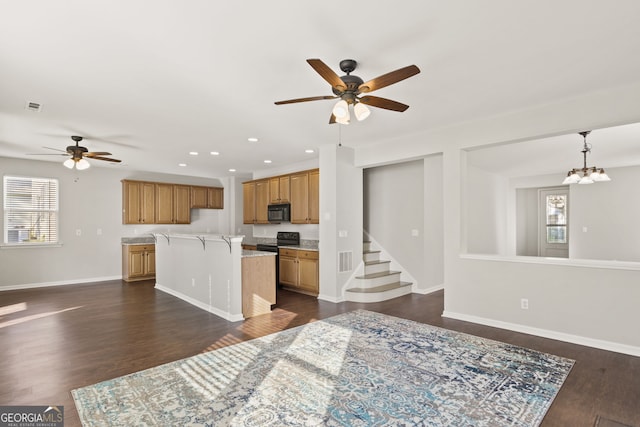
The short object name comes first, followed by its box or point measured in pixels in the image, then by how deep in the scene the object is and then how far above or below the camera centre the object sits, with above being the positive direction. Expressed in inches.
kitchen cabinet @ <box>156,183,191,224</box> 327.3 +17.1
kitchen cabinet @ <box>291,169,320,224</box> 254.1 +17.5
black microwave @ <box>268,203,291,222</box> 277.3 +6.6
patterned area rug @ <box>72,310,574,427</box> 88.2 -50.8
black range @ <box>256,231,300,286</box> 271.0 -18.1
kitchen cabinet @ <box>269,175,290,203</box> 280.8 +26.4
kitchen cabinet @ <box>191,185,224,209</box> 349.2 +24.8
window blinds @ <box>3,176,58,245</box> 260.4 +9.5
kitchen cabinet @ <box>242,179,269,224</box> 303.9 +17.4
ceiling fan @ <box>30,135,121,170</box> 196.7 +39.4
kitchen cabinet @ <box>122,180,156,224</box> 309.9 +17.8
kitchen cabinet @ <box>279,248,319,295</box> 237.9 -36.2
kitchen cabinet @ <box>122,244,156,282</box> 295.9 -35.9
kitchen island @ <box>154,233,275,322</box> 179.5 -31.9
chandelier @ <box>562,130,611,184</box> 230.4 +28.0
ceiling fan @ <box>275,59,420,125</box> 95.9 +40.6
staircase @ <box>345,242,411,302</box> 219.5 -44.2
